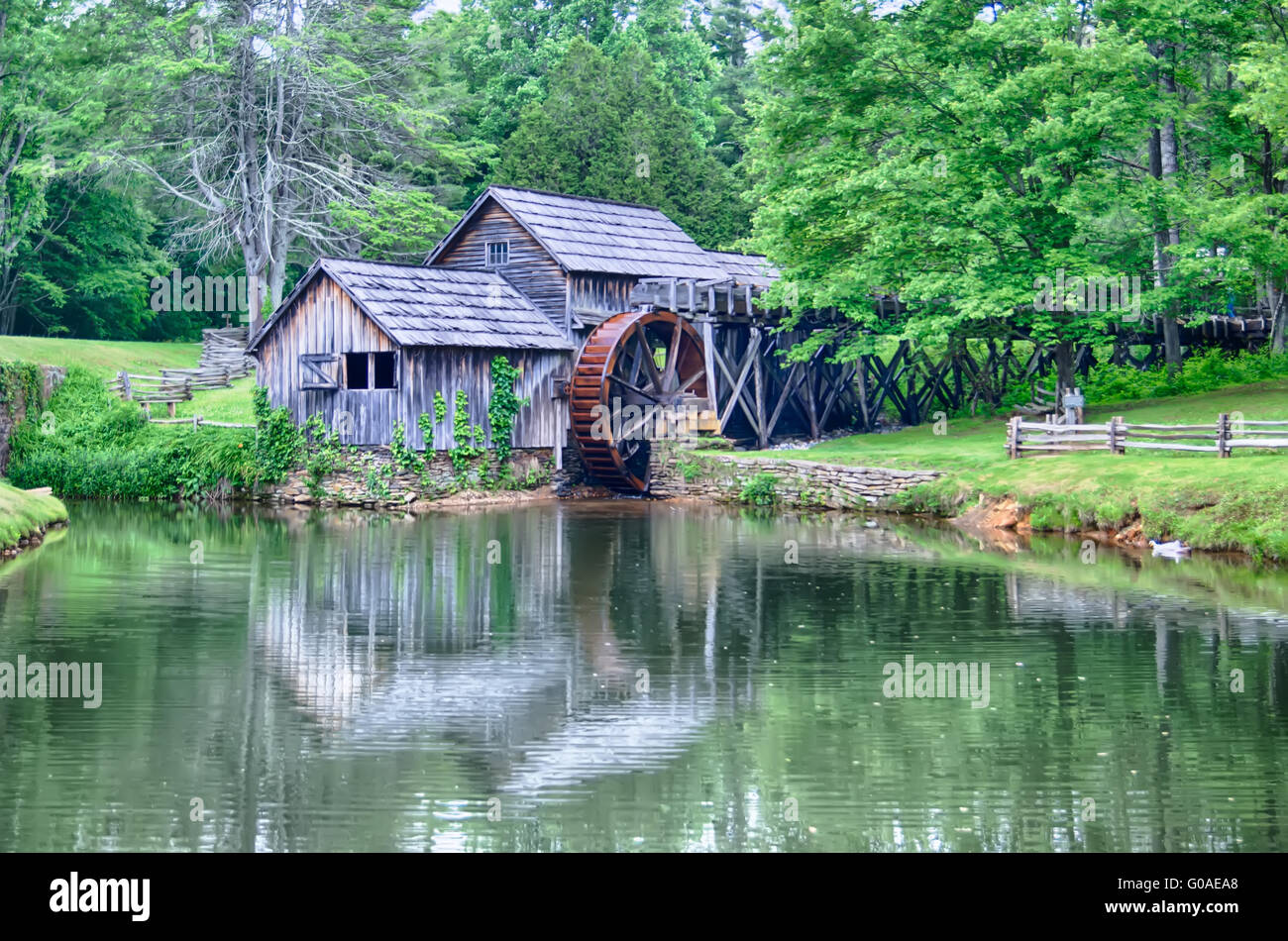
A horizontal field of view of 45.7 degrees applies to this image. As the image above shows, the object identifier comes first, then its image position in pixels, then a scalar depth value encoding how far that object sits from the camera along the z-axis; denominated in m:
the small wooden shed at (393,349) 35.25
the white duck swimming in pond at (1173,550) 24.47
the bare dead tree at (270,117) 48.34
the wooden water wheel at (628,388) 37.22
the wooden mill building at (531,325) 35.53
